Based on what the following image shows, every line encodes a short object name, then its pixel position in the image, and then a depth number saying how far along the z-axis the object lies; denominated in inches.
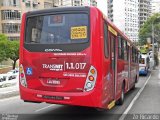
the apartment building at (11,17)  2925.7
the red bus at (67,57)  367.2
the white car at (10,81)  727.7
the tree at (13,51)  2434.8
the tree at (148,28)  3641.0
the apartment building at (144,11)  3362.2
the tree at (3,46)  2376.2
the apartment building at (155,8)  4038.1
